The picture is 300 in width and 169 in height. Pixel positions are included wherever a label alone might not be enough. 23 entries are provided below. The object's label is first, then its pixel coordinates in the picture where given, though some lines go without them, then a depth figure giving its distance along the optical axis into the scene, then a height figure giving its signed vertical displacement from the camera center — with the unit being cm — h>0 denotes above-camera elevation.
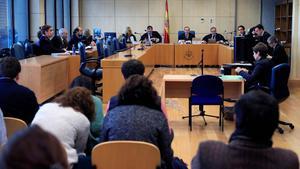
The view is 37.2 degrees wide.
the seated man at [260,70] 610 -33
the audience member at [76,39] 1089 +16
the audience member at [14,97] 377 -43
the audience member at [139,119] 279 -47
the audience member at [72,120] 280 -47
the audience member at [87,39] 1147 +17
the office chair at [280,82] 593 -48
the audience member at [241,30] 1215 +41
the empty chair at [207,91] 580 -59
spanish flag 1527 +58
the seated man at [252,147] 198 -45
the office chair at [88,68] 816 -42
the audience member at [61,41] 941 +11
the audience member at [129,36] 1408 +31
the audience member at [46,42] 895 +7
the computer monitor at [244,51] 811 -10
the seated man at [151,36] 1405 +31
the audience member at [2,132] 307 -60
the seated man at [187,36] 1400 +30
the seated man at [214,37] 1402 +27
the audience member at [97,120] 341 -57
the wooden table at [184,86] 623 -59
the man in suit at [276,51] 749 -9
